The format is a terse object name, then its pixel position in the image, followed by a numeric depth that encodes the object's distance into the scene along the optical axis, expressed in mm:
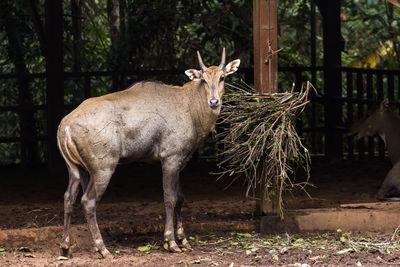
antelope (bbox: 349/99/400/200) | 19922
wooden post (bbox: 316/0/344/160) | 26873
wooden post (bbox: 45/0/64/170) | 25270
